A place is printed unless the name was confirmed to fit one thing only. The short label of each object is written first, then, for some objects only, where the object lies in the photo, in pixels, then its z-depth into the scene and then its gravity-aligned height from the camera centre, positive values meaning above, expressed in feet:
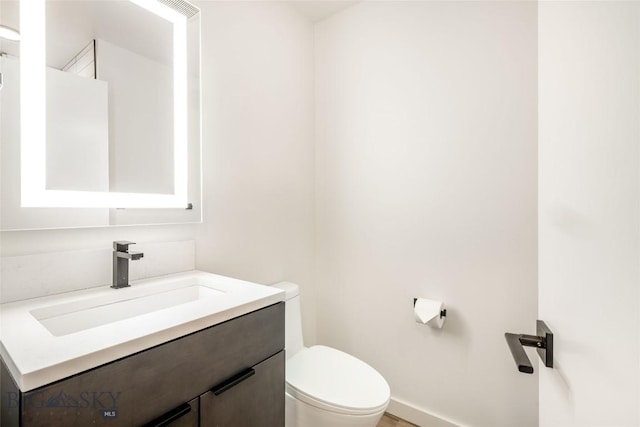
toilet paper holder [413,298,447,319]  5.31 -1.79
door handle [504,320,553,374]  2.16 -1.00
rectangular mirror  3.26 +1.22
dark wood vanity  2.03 -1.41
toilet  3.95 -2.48
